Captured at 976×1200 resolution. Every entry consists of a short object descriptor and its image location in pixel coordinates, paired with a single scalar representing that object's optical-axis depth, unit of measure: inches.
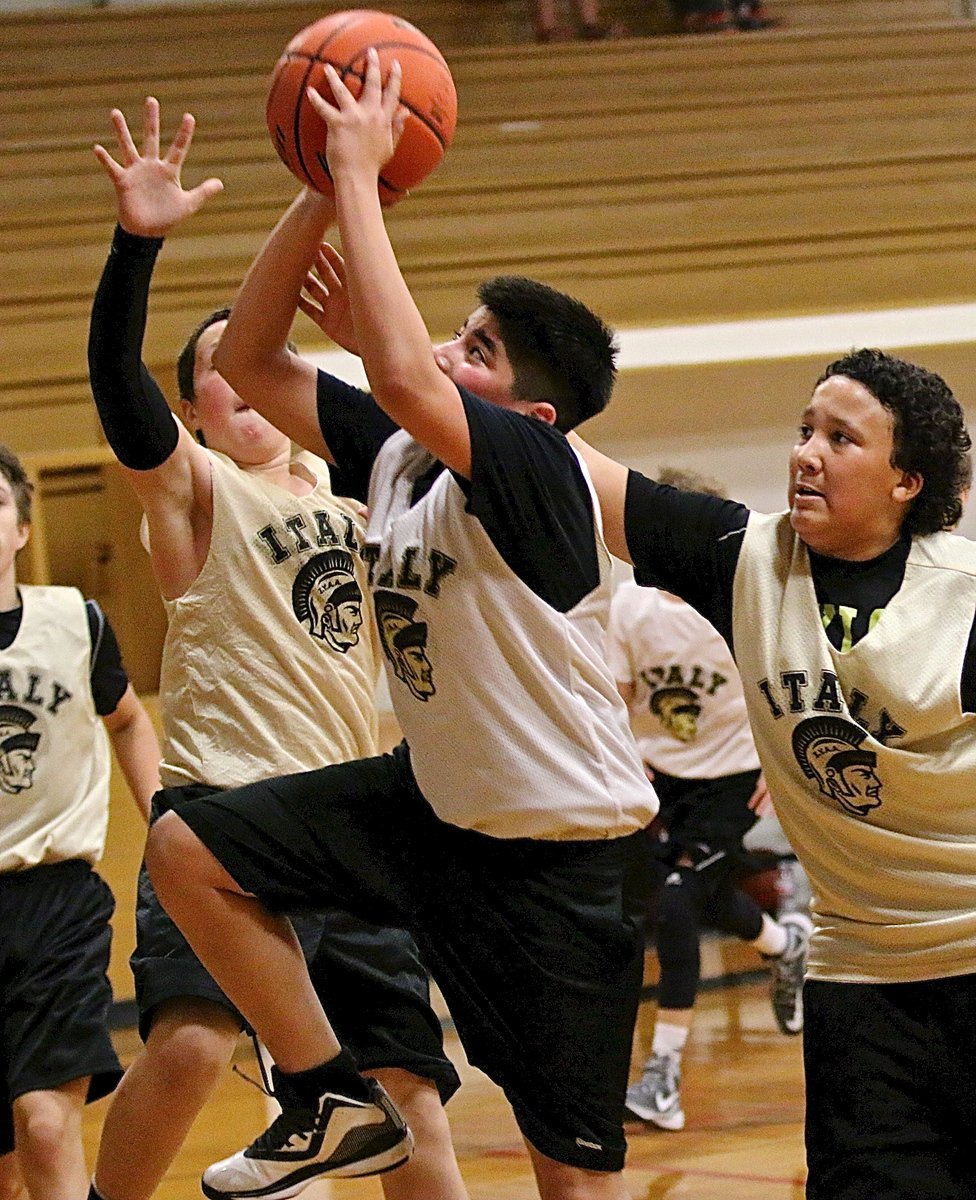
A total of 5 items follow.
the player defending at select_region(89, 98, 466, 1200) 222.7
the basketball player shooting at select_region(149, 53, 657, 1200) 185.8
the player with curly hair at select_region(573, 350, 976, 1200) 185.6
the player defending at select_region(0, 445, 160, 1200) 260.1
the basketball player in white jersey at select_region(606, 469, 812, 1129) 424.8
